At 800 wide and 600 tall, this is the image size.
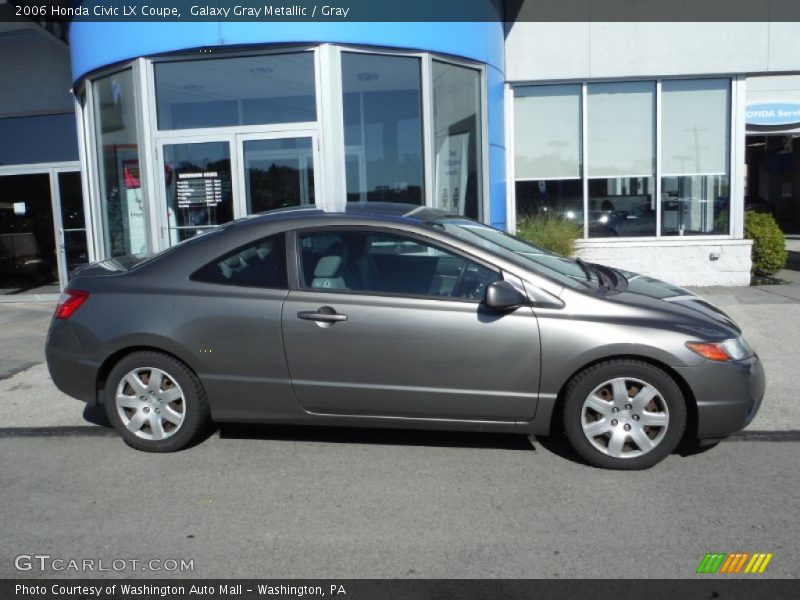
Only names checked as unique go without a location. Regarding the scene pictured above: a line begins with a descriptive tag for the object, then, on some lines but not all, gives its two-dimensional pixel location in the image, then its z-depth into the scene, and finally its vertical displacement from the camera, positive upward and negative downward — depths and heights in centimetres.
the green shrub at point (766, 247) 1212 -78
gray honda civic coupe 441 -79
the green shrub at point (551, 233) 1099 -42
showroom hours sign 973 +33
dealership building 946 +114
